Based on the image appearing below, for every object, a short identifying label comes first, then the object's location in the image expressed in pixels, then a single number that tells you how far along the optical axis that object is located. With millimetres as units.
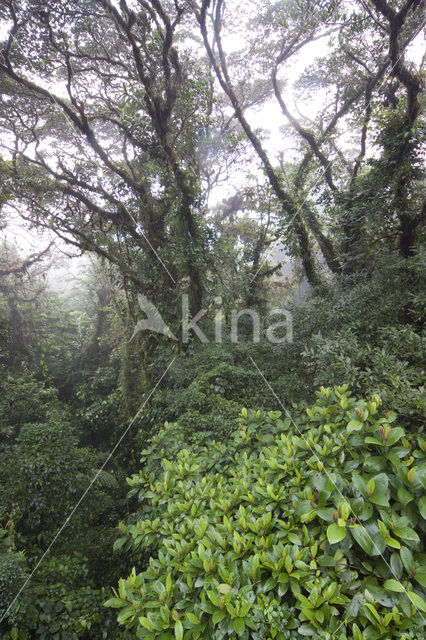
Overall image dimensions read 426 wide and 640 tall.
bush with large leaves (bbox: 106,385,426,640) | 1114
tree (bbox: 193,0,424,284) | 5051
